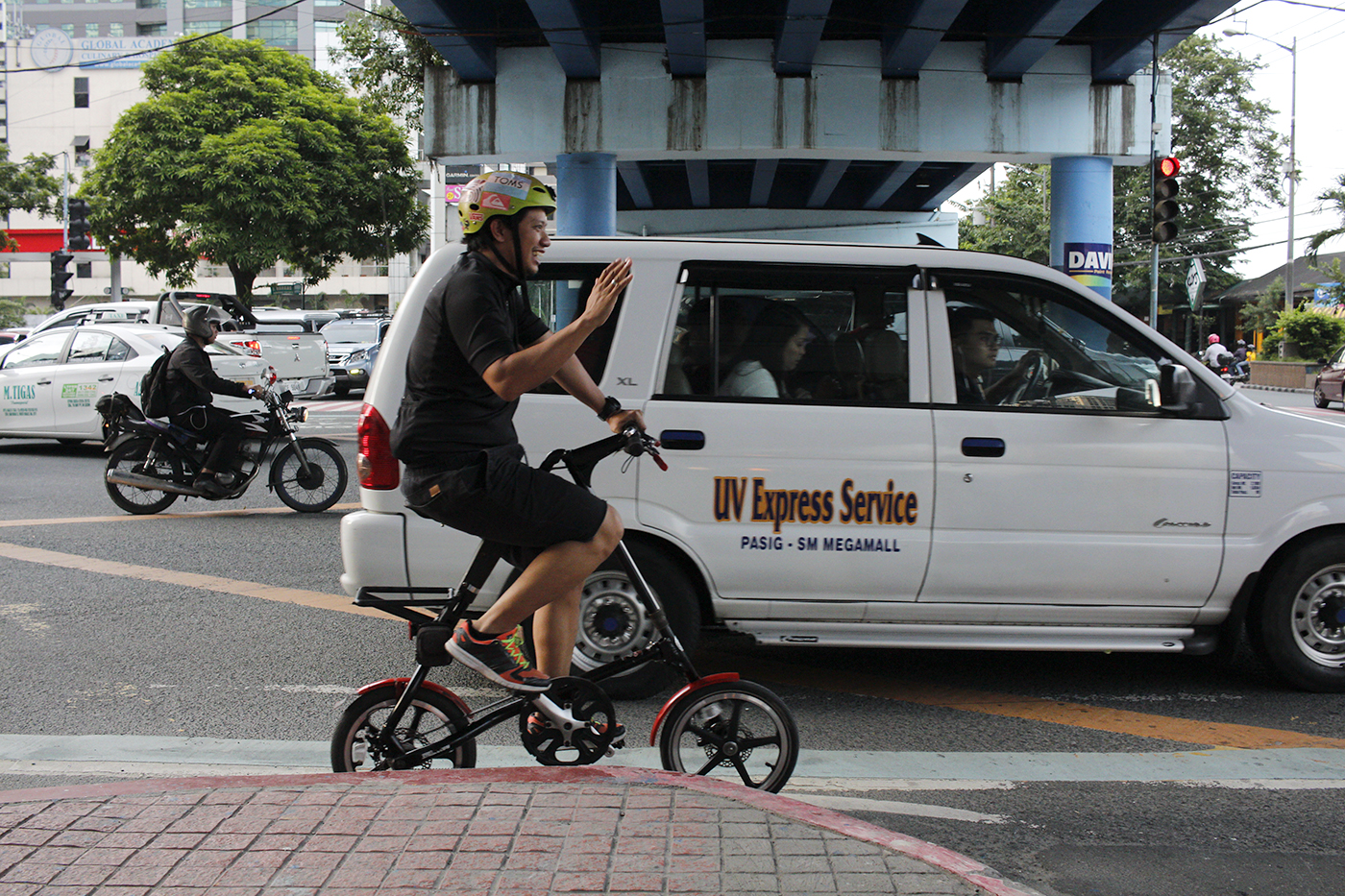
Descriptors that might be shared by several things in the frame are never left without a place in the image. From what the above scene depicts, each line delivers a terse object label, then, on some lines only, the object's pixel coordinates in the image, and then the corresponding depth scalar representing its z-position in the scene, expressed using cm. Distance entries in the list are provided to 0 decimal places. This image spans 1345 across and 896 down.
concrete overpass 1520
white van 455
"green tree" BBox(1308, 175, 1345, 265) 3416
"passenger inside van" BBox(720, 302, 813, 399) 461
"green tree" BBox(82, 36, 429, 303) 3466
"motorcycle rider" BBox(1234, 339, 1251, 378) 3378
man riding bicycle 306
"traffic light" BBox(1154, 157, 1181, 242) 1407
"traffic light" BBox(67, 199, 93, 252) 2608
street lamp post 4127
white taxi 1306
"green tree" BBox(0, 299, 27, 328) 4759
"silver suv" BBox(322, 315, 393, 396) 2391
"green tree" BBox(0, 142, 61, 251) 4284
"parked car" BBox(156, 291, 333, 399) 1864
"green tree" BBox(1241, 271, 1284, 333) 4478
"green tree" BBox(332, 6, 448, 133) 2700
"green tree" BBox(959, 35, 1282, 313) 4662
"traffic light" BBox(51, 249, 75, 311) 2653
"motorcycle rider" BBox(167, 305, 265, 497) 923
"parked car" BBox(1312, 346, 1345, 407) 2480
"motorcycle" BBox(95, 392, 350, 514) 922
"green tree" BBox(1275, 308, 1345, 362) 3588
